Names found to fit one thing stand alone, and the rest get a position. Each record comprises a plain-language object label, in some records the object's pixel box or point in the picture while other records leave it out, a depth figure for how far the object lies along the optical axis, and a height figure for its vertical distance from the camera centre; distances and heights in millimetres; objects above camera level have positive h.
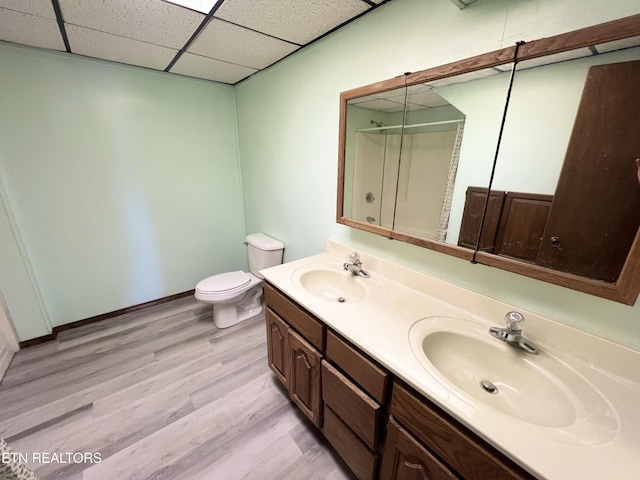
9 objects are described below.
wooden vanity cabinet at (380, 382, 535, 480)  629 -742
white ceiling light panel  1179 +742
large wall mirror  732 +45
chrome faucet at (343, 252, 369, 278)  1466 -555
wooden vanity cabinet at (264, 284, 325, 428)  1194 -915
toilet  2129 -1002
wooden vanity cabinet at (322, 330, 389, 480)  923 -905
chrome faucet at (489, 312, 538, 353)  874 -560
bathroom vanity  610 -619
